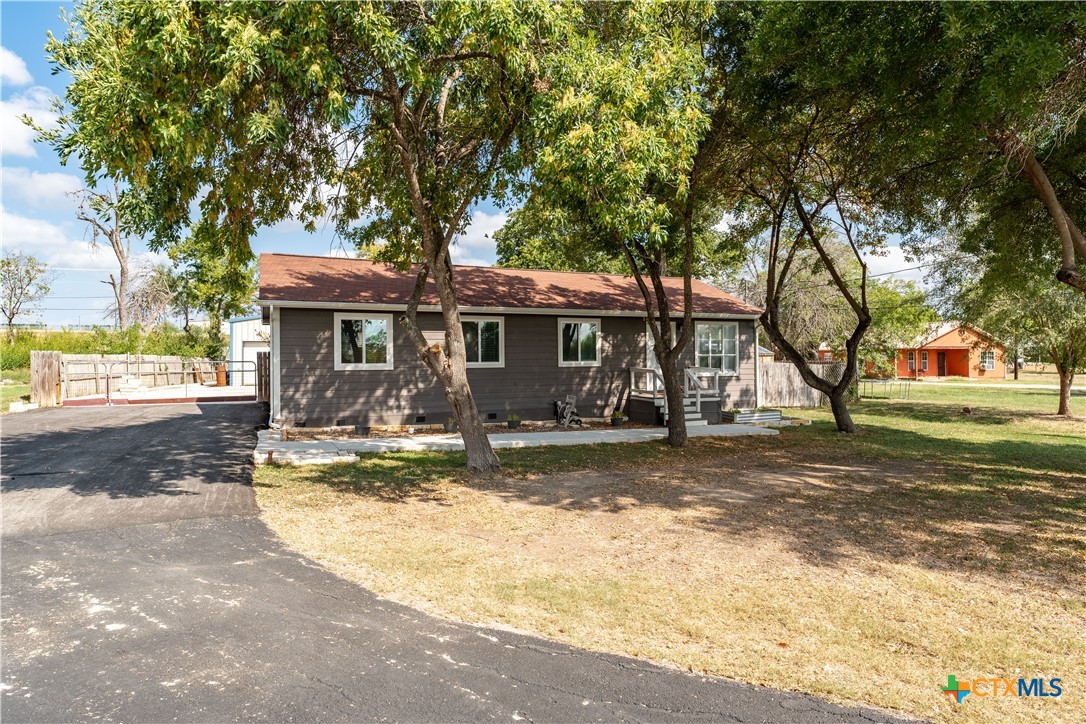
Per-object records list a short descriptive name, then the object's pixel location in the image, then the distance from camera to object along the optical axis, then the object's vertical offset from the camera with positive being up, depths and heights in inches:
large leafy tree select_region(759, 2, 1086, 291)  255.8 +134.0
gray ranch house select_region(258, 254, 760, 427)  522.3 +22.5
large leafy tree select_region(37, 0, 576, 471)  243.6 +124.5
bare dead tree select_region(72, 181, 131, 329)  1235.2 +233.3
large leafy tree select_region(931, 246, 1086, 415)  730.2 +65.4
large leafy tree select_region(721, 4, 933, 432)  349.7 +164.4
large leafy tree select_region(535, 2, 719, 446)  280.4 +118.5
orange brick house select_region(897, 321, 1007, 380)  1844.5 +21.0
